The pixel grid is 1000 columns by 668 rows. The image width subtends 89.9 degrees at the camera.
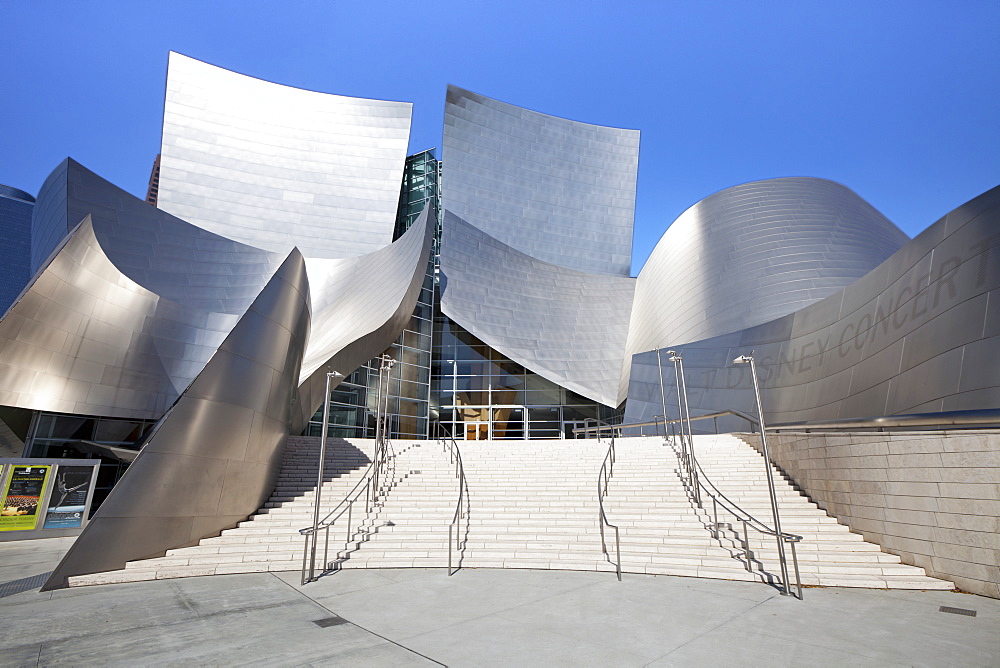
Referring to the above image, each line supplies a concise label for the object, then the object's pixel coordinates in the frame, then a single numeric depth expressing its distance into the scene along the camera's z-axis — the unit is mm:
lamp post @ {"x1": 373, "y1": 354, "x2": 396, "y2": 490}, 12074
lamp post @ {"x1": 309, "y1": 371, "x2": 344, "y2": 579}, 7186
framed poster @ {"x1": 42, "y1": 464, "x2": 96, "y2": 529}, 11953
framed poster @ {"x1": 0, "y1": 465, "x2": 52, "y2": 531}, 11273
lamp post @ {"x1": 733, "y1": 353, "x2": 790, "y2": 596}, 6218
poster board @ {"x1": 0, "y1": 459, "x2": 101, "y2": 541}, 11281
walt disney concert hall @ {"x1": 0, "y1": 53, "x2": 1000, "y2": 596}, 8328
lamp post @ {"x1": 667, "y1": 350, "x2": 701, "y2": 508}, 9952
